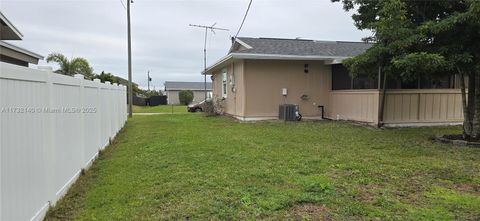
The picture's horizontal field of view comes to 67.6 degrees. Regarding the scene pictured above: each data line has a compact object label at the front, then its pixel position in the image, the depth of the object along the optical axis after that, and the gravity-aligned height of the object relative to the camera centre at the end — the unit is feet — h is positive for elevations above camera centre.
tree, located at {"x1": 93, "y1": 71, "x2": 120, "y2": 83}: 115.14 +6.19
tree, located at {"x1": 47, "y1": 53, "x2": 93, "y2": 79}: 107.45 +9.66
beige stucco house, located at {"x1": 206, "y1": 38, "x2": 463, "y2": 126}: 37.93 +0.77
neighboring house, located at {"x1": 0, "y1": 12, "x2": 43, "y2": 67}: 35.68 +4.74
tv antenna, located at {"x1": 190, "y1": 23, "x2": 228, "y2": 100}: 71.04 +13.64
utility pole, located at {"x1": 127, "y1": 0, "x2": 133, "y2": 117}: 59.82 +5.99
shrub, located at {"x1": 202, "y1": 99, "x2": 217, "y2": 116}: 56.95 -1.98
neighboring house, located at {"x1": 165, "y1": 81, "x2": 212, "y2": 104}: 156.87 +3.36
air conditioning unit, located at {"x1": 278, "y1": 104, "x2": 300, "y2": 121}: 42.91 -1.93
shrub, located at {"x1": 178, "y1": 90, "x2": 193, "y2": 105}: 131.34 -0.58
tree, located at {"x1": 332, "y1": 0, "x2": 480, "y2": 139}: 22.77 +3.72
